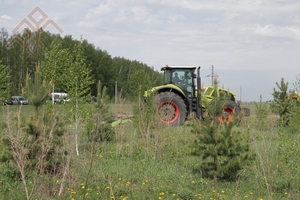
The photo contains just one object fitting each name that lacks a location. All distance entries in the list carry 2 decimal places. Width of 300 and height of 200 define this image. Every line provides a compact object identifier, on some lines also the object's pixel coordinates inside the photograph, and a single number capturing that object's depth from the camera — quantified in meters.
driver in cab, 17.05
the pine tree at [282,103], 17.08
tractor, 16.23
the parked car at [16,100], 46.26
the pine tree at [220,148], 8.31
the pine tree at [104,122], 11.06
